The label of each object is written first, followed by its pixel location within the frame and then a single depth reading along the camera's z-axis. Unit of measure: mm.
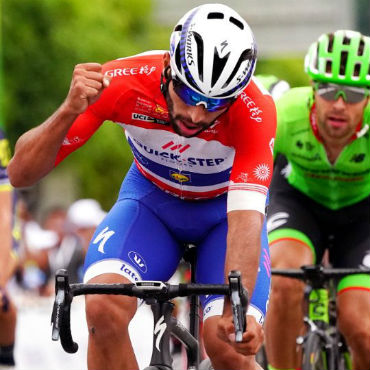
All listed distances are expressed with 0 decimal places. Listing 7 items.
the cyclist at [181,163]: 11258
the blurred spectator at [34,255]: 39656
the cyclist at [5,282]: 18953
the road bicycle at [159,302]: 10414
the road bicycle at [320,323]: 15492
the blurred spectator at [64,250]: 36750
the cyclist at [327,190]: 15703
